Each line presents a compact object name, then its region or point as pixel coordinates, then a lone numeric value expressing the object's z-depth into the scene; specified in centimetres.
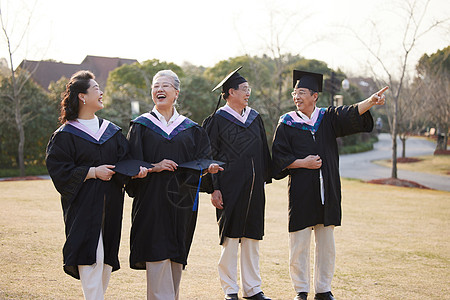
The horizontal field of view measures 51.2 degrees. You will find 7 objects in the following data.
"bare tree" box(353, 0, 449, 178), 1808
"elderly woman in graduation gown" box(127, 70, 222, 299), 396
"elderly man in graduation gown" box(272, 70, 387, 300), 462
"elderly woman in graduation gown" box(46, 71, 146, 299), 369
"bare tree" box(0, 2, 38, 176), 1978
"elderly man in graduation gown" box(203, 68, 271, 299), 463
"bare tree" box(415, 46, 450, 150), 2733
